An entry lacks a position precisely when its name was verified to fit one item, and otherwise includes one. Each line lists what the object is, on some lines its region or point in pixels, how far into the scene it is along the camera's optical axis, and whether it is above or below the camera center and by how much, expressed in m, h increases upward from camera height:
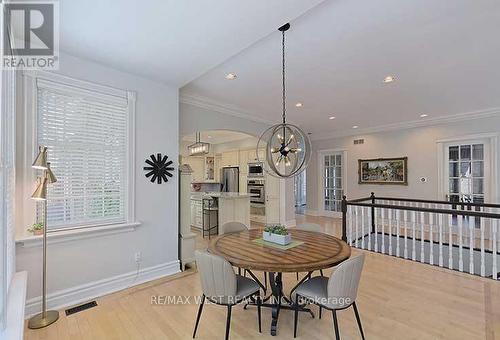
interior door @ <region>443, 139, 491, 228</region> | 5.17 -0.04
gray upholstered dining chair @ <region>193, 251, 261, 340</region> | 1.91 -0.86
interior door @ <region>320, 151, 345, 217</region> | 7.55 -0.34
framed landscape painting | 6.25 +0.00
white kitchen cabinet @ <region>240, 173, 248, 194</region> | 7.45 -0.34
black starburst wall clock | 3.26 +0.05
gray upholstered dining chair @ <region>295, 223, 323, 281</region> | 3.04 -0.72
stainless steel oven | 6.95 -0.54
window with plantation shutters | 2.56 +0.25
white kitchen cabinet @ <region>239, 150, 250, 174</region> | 7.45 +0.34
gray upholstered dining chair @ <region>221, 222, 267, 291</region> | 3.05 -0.71
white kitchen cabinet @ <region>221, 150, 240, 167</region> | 7.74 +0.44
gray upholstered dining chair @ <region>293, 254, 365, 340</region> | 1.83 -0.92
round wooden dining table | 1.89 -0.72
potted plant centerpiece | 2.38 -0.63
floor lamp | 2.16 -0.40
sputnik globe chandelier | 2.42 +0.24
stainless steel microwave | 7.03 +0.06
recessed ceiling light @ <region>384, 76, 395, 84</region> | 3.39 +1.30
